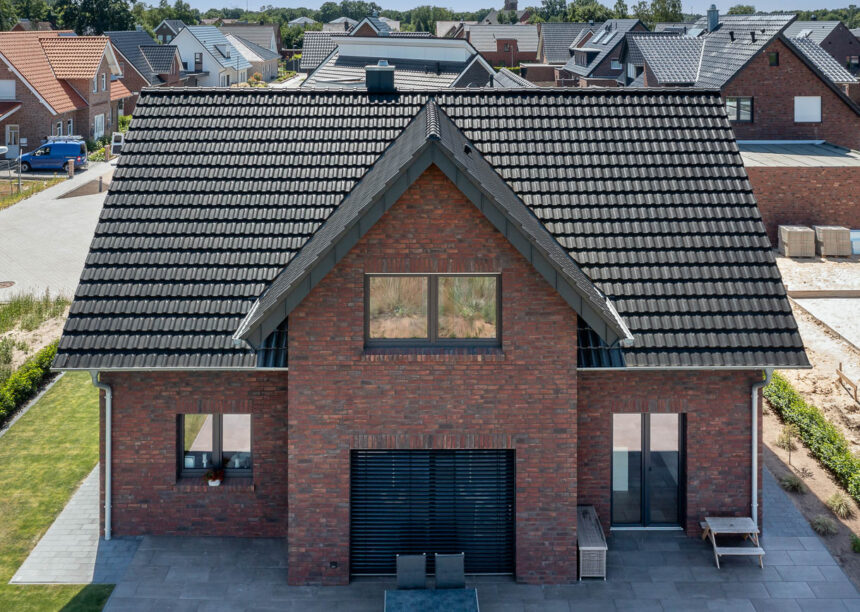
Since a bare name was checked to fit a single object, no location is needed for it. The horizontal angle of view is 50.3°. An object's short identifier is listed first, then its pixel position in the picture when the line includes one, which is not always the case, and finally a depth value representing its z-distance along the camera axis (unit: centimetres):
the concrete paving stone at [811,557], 1255
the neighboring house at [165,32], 9725
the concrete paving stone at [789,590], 1175
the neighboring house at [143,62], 6475
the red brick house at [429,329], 1164
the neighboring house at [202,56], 8169
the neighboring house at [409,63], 3105
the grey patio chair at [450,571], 1168
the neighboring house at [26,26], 8588
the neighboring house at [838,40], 8269
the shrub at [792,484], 1470
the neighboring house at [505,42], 10694
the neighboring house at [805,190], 3316
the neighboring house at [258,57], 9775
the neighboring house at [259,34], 11500
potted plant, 1306
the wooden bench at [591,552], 1203
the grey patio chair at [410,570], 1167
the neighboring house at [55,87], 4925
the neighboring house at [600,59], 6588
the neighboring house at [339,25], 14438
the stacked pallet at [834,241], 3155
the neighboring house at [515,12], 17218
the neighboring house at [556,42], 9562
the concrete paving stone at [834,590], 1174
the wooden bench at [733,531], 1229
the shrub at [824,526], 1332
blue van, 4678
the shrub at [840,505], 1397
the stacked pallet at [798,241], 3145
